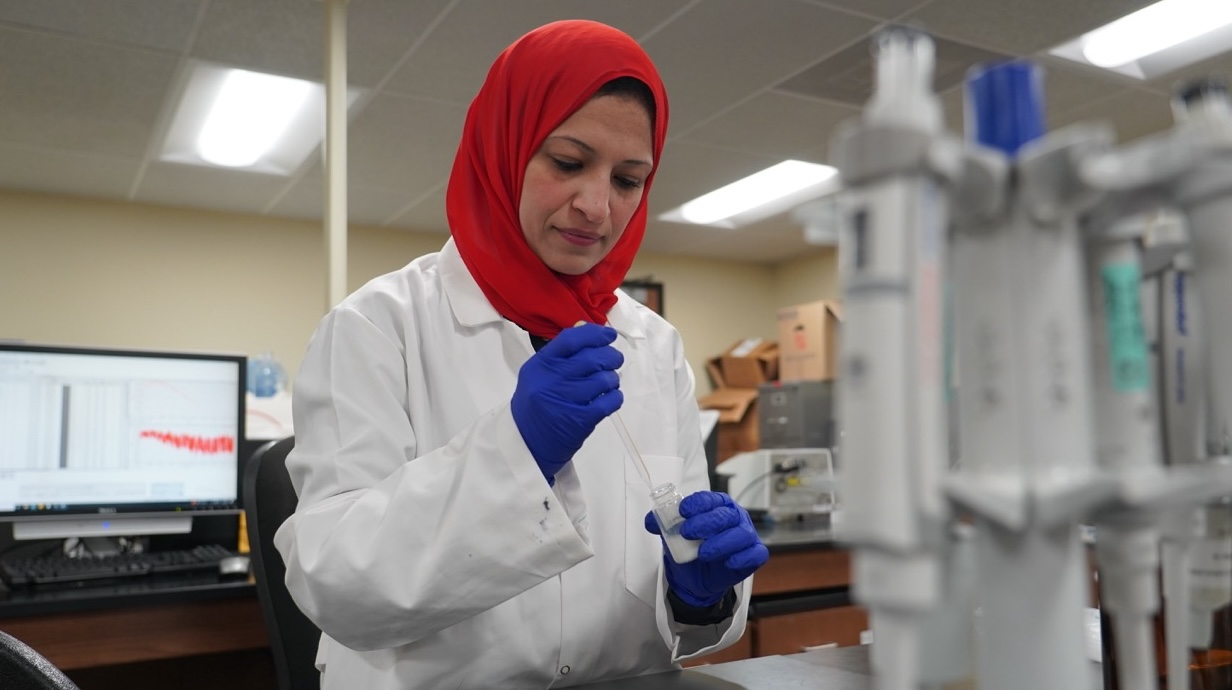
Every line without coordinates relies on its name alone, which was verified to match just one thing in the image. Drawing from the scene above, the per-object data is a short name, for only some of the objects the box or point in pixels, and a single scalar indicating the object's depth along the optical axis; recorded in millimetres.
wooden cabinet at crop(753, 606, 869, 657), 1864
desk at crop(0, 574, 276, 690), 1356
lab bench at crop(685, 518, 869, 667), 1867
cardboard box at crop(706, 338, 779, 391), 5895
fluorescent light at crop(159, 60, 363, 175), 3379
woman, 813
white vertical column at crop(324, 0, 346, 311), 2689
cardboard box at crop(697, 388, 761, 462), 5551
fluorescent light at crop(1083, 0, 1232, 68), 2818
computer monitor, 1648
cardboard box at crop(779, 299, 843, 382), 5250
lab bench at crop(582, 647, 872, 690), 778
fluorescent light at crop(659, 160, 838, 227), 4426
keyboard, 1489
